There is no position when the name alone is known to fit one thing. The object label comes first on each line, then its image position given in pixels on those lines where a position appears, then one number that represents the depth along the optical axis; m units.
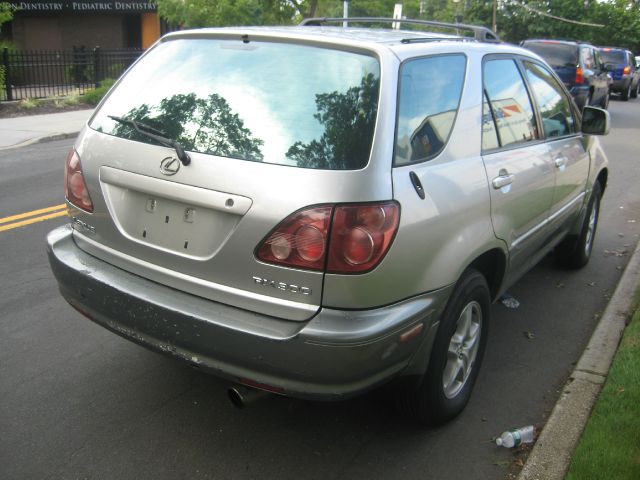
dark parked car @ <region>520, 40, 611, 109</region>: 16.44
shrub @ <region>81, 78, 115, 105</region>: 17.41
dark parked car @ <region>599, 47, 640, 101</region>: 27.95
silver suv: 2.73
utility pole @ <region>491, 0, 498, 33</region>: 39.35
